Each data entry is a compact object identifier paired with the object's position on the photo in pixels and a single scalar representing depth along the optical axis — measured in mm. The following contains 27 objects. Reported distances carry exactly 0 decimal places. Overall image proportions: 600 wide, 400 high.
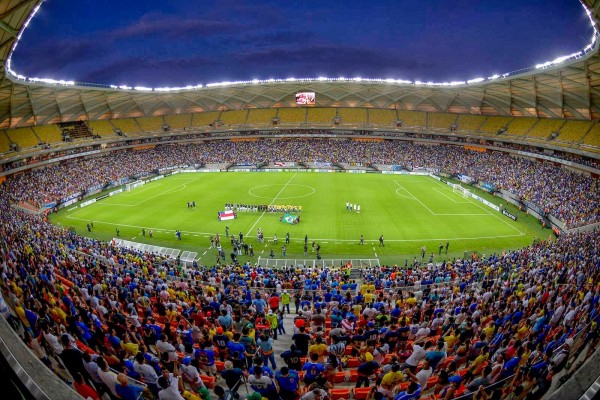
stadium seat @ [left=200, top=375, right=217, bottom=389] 8383
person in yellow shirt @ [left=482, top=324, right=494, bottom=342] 9828
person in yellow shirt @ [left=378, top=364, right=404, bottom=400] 6863
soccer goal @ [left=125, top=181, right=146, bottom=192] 49656
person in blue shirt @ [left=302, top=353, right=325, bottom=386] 7042
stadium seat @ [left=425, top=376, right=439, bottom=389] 8281
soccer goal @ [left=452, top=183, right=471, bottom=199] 44844
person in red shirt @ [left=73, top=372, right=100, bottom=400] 6102
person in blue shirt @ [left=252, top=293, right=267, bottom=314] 12695
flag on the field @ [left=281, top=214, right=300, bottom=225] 34459
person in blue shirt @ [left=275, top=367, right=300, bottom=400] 6652
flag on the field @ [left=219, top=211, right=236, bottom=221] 35562
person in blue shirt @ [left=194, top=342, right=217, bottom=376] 8508
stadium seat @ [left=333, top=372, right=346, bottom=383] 8828
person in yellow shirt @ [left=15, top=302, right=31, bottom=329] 8359
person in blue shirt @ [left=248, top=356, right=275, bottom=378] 6396
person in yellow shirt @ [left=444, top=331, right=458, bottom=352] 9828
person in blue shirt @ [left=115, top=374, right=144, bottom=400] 6164
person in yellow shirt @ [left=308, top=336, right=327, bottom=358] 8211
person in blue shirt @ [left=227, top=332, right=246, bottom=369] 8047
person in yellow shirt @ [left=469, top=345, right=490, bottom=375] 7902
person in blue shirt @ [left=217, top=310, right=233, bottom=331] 10320
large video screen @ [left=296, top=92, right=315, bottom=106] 69625
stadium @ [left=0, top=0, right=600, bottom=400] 7824
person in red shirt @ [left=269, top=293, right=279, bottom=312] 13625
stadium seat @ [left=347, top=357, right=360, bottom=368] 10016
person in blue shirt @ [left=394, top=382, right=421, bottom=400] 6375
